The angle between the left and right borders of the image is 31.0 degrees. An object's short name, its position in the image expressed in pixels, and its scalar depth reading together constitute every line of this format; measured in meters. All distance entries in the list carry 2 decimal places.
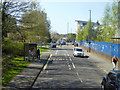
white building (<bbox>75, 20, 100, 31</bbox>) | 133.09
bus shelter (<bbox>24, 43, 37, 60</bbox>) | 27.64
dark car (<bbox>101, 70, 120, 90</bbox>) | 9.83
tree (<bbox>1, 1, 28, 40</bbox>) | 13.76
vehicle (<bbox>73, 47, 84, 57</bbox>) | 37.06
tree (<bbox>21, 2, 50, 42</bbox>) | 19.12
